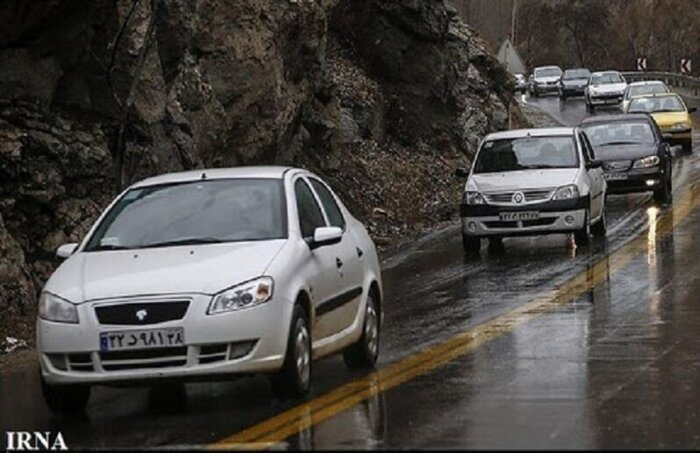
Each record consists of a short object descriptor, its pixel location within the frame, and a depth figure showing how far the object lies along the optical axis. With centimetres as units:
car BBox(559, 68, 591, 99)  7656
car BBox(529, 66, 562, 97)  8012
